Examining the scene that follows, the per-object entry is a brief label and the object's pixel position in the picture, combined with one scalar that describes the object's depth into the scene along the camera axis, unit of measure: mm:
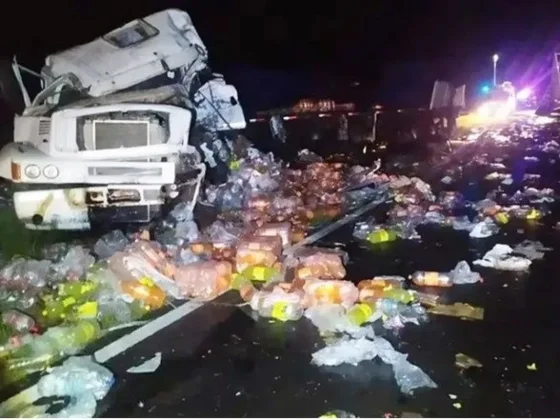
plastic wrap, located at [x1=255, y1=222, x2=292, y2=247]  8078
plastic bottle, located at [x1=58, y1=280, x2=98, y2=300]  6191
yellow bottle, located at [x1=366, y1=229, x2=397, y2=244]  8648
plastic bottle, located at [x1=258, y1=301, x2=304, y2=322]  5809
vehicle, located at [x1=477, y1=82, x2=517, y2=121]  31062
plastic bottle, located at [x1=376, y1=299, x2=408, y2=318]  5777
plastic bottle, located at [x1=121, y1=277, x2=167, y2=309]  6137
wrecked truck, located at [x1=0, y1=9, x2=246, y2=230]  7637
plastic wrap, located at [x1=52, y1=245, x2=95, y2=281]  6566
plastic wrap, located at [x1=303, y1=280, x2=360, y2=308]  5973
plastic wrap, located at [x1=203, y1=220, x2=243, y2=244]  8195
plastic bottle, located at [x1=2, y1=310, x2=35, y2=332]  5480
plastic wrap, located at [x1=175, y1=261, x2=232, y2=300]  6461
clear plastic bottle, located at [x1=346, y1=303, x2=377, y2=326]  5590
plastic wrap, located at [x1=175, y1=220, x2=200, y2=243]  8086
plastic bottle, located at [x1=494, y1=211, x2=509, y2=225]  9625
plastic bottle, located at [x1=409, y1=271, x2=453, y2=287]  6742
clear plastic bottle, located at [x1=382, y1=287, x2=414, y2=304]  6098
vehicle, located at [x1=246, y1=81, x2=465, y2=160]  15734
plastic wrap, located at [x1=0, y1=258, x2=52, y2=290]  6453
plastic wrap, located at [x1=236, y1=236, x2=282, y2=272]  7090
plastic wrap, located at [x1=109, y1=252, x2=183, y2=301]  6434
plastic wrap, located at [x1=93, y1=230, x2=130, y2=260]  7285
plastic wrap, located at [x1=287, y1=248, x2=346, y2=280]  6805
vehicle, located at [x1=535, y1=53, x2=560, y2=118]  32469
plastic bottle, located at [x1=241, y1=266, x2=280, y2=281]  6828
